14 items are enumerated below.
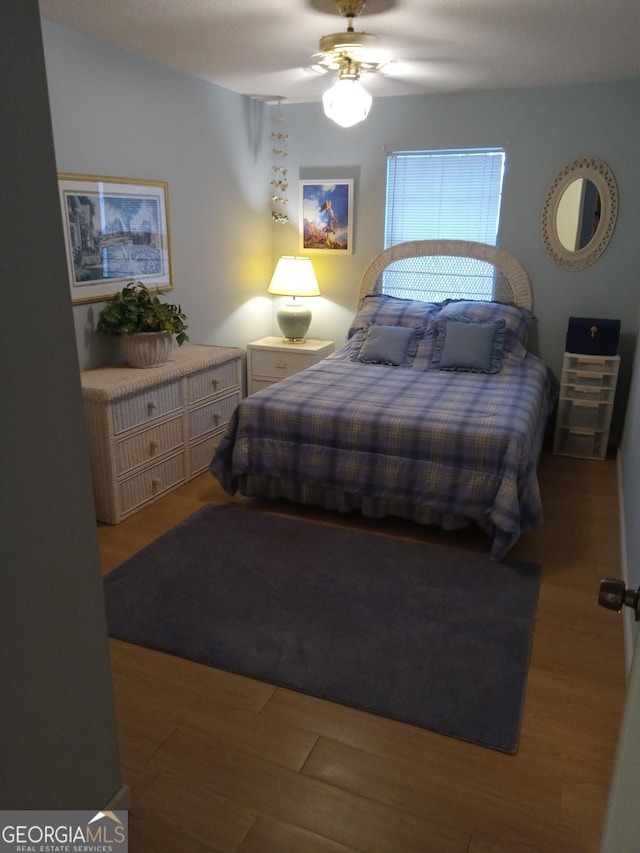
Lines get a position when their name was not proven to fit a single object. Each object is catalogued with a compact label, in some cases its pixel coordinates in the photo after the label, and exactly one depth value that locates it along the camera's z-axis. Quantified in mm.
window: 4340
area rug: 2059
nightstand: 4602
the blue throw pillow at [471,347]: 3891
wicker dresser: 3084
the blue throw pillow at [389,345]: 4074
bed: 2879
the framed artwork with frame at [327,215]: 4699
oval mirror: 4043
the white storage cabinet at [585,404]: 4023
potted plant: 3318
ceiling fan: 2926
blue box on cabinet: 3979
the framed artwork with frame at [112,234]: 3174
